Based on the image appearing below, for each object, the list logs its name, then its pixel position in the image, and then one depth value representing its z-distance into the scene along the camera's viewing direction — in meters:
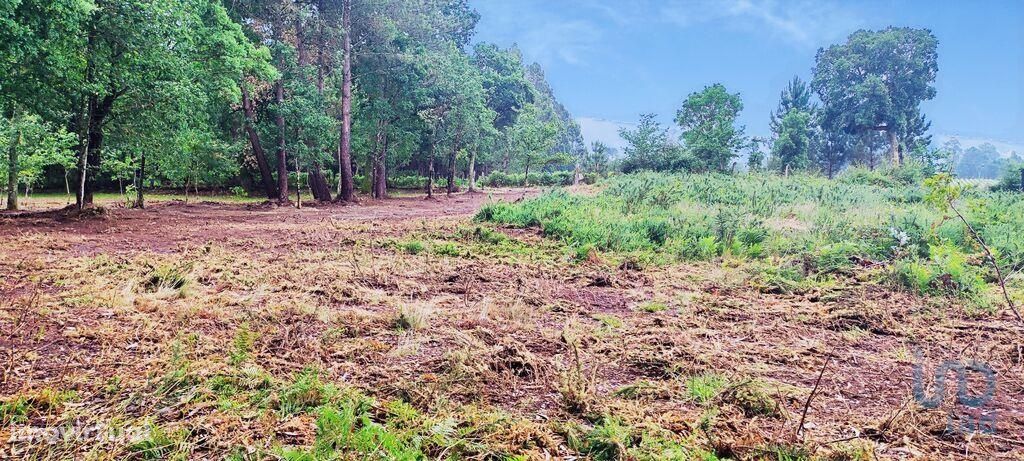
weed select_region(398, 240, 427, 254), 7.10
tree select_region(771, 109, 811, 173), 39.75
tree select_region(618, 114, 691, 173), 34.47
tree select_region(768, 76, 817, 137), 49.64
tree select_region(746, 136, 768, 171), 36.06
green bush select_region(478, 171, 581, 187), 41.53
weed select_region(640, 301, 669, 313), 4.44
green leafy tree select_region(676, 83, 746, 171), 34.41
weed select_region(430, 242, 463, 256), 6.99
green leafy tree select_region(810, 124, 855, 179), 50.03
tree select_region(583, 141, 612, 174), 42.69
